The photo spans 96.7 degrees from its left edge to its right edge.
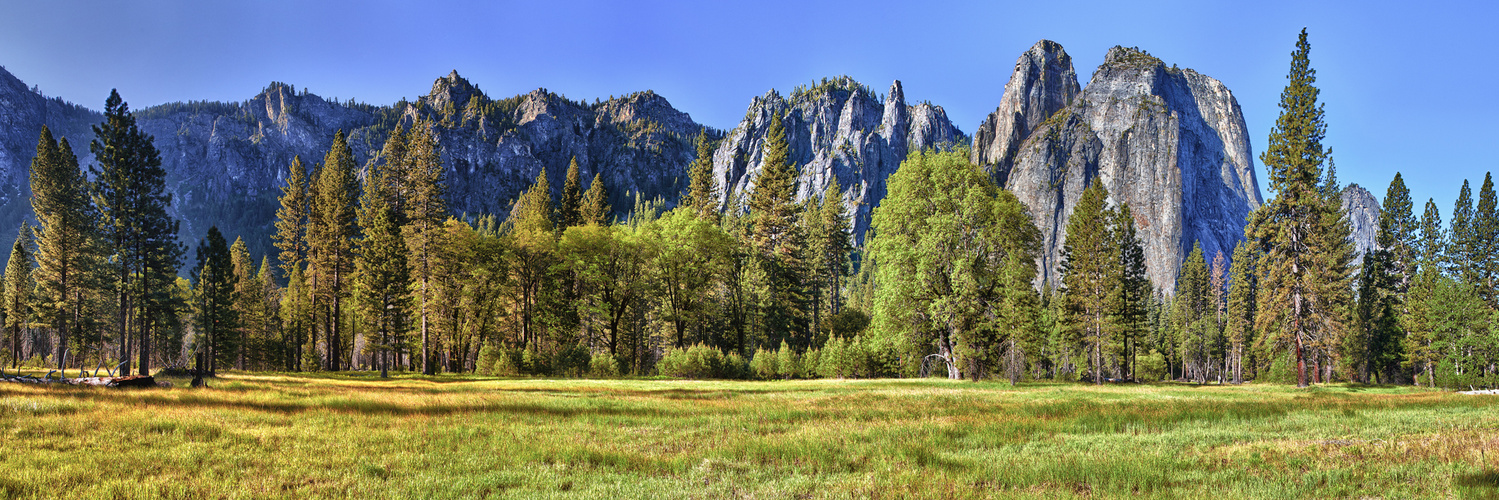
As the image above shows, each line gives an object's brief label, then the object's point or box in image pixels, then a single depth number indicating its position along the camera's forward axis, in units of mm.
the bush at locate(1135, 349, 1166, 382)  72688
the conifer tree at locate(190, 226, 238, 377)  45906
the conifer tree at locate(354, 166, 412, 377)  41844
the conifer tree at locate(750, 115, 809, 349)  53212
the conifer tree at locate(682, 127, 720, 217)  66125
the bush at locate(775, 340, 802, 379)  37938
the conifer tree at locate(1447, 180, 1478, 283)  54281
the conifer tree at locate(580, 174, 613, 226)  62562
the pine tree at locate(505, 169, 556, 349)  46719
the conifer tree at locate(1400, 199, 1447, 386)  51031
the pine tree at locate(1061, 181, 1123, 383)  46719
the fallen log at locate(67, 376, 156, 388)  19895
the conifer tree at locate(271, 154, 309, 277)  57188
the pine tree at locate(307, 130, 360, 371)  47562
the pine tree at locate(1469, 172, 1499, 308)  53500
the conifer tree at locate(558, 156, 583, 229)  62500
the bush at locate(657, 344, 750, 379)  36969
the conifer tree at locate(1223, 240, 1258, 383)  69312
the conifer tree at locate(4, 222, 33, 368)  56688
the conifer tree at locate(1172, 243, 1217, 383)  81062
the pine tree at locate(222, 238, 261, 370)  56741
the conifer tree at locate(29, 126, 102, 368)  46562
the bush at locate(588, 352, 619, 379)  37406
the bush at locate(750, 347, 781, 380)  37562
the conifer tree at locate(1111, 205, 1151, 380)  53969
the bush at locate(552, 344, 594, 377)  38406
